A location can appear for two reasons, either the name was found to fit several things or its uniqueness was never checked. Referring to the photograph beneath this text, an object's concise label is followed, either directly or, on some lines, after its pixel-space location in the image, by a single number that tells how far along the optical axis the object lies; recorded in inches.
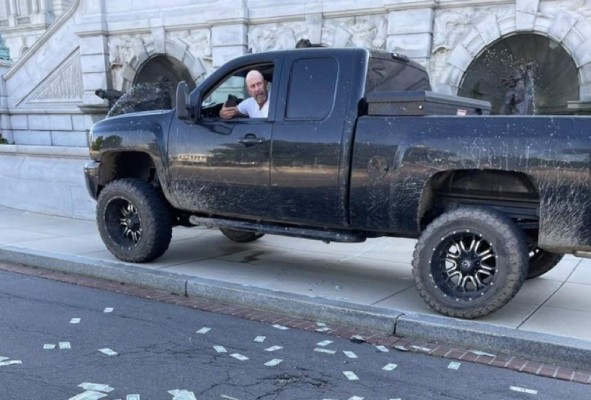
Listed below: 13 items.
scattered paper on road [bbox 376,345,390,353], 166.7
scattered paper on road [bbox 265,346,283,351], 165.9
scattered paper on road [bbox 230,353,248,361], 158.3
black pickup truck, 166.4
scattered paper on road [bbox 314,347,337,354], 164.9
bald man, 223.3
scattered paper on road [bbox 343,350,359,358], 162.1
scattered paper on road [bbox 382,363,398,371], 153.2
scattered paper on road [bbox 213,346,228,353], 163.9
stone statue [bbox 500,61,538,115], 401.4
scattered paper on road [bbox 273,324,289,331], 184.5
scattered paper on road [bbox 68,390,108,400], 132.3
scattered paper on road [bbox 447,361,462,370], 155.3
